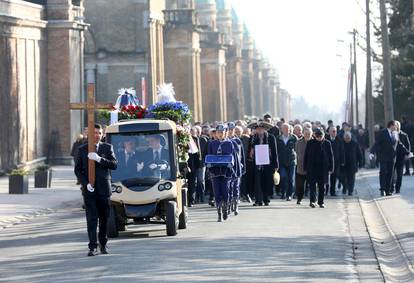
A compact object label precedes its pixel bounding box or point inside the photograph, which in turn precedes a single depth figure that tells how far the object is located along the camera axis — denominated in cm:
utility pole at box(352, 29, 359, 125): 8849
